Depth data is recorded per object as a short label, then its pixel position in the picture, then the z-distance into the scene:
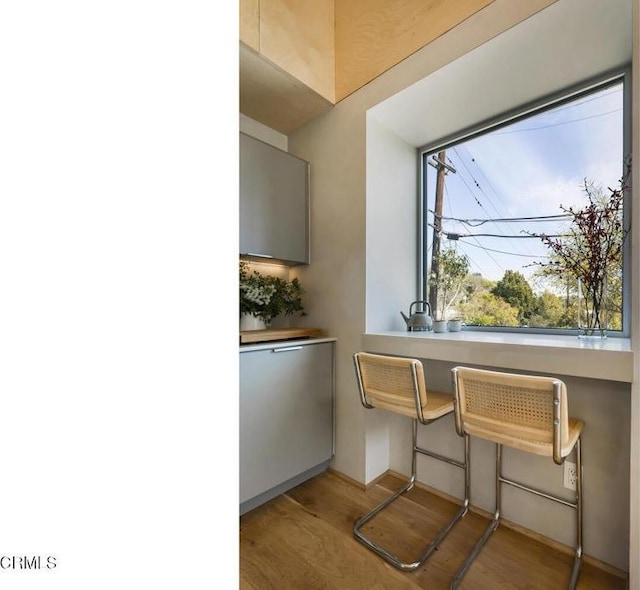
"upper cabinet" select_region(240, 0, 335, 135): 1.74
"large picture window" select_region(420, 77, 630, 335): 1.64
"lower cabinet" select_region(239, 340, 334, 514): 1.65
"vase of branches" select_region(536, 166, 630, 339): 1.51
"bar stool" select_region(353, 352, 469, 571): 1.48
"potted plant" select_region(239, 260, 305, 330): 1.97
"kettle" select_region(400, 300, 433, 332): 2.03
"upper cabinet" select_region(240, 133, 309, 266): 1.97
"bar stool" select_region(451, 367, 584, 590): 1.13
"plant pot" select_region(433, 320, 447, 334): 2.00
